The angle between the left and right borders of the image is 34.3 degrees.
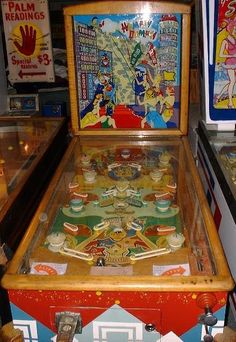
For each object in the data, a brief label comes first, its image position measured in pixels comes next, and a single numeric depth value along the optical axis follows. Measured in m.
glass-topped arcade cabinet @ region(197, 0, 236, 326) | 1.98
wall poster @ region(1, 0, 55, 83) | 3.89
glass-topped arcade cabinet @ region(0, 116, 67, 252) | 1.59
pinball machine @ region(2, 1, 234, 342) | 1.18
